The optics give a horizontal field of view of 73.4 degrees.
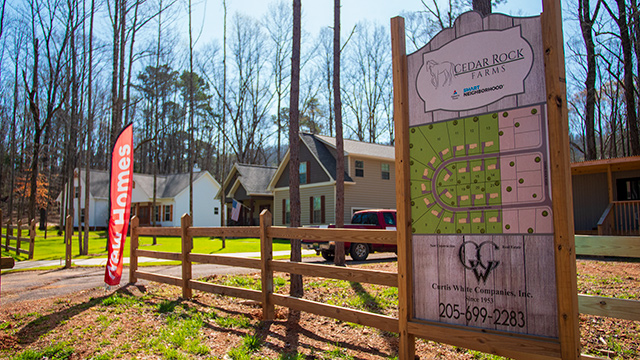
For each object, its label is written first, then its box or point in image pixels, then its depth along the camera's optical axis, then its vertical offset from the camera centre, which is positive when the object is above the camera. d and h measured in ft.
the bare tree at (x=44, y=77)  78.89 +27.32
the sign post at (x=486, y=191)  10.48 +0.29
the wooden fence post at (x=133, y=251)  31.22 -3.03
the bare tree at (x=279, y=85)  127.95 +38.45
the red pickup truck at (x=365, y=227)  47.14 -2.58
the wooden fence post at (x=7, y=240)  60.95 -3.95
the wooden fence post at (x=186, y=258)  25.96 -3.01
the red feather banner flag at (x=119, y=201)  27.37 +0.58
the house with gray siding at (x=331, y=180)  83.35 +5.13
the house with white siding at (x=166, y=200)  131.23 +2.94
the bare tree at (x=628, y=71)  58.23 +18.12
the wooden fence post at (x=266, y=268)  20.31 -2.94
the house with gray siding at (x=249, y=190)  103.65 +4.07
